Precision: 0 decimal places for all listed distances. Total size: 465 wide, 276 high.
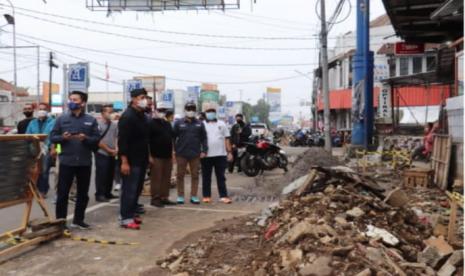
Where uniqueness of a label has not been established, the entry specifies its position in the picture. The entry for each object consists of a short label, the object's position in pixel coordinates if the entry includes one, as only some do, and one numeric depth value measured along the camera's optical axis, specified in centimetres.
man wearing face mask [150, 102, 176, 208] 894
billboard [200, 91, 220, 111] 4764
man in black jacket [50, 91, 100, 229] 682
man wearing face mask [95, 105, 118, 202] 954
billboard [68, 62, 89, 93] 1345
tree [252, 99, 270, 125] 10616
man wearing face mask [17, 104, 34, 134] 1044
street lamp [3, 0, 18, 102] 2554
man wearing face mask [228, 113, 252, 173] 1530
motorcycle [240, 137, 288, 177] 1443
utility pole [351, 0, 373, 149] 2197
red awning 3095
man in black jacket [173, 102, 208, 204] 930
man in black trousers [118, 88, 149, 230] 720
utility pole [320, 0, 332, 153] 2184
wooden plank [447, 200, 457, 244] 562
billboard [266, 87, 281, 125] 9450
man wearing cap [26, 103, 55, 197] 982
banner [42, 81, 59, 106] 5591
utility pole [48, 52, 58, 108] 4362
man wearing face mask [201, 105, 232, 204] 959
